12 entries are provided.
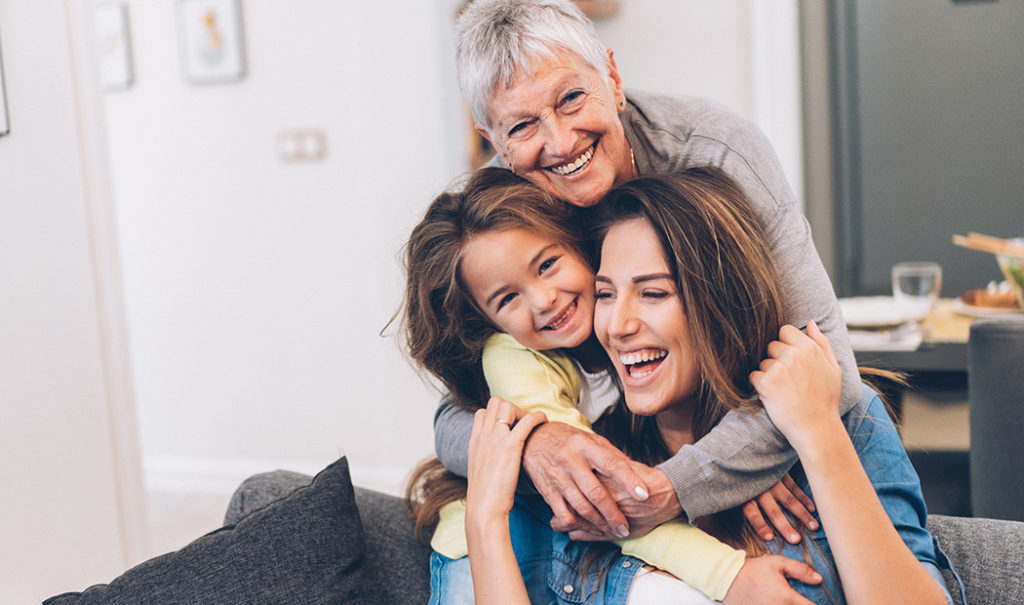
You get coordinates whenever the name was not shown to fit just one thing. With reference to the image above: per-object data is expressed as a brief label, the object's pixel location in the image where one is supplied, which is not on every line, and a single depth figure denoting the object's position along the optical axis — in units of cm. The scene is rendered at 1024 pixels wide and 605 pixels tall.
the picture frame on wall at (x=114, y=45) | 380
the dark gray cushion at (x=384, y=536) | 148
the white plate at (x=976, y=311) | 253
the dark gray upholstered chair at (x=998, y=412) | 174
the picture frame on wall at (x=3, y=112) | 198
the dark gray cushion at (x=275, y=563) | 123
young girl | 141
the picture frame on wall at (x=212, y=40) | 365
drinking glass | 248
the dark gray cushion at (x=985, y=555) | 136
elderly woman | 125
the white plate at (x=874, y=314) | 243
